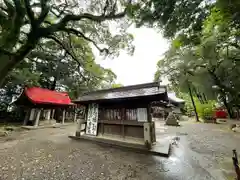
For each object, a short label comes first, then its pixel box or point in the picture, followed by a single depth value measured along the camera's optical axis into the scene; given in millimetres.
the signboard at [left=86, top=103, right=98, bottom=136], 7820
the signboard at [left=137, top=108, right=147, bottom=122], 6197
